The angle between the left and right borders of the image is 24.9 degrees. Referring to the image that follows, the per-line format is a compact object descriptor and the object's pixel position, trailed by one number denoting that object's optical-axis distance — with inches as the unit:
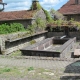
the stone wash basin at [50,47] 472.7
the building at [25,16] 915.4
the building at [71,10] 1140.5
